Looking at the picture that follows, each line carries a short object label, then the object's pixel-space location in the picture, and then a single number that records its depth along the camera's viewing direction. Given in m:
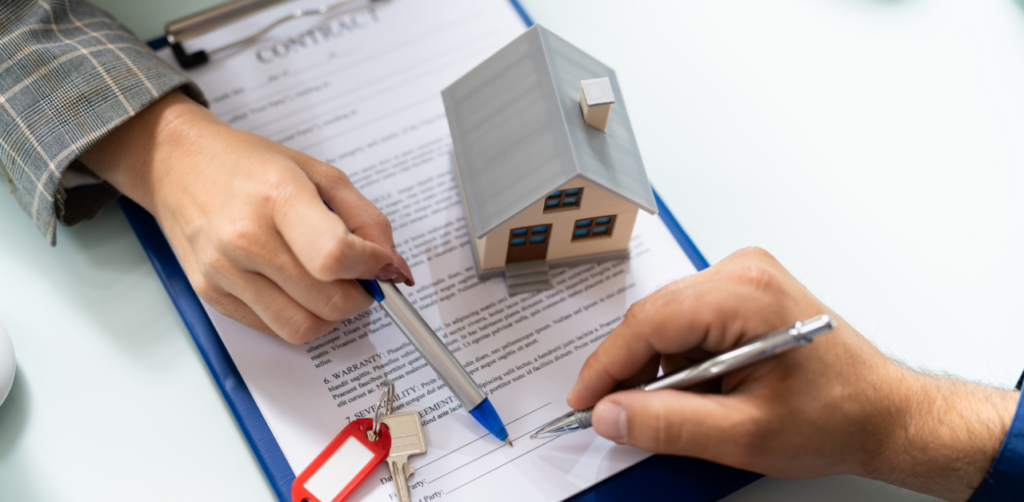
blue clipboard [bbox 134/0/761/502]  0.70
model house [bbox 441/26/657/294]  0.70
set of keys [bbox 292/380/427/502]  0.69
